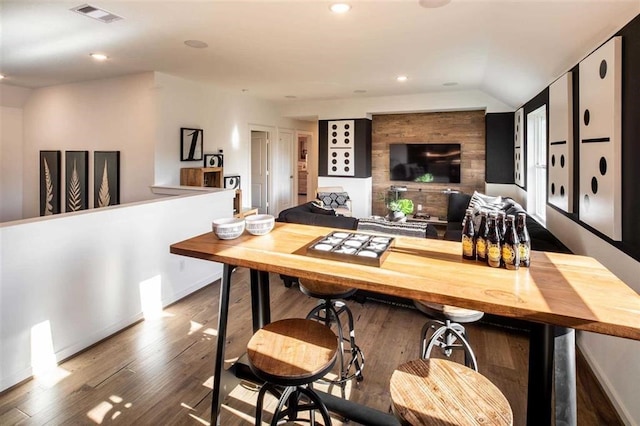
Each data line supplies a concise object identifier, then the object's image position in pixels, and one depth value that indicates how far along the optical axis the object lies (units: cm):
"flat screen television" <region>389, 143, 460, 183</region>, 712
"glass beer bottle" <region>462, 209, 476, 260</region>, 150
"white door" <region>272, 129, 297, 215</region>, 791
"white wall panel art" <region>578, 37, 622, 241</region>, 200
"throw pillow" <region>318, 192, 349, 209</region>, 690
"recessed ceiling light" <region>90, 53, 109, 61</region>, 397
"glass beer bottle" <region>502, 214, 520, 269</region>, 138
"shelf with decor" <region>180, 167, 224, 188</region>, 518
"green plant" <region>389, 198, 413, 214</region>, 533
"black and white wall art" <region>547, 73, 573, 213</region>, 281
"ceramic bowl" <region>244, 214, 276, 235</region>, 193
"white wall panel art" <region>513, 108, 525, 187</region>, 516
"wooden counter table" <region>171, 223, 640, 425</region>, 103
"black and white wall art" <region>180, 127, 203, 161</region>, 521
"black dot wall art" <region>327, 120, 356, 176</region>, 747
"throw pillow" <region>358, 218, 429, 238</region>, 349
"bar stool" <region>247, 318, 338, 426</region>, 132
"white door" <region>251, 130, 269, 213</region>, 768
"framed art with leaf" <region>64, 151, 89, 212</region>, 545
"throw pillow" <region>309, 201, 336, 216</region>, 414
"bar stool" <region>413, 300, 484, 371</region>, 175
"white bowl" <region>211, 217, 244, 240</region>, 182
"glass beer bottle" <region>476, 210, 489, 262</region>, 146
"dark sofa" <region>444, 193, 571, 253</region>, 279
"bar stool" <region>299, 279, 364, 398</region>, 209
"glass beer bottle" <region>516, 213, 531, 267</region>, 138
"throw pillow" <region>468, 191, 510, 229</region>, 444
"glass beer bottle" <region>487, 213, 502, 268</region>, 140
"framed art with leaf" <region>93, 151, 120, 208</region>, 513
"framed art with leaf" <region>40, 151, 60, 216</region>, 576
